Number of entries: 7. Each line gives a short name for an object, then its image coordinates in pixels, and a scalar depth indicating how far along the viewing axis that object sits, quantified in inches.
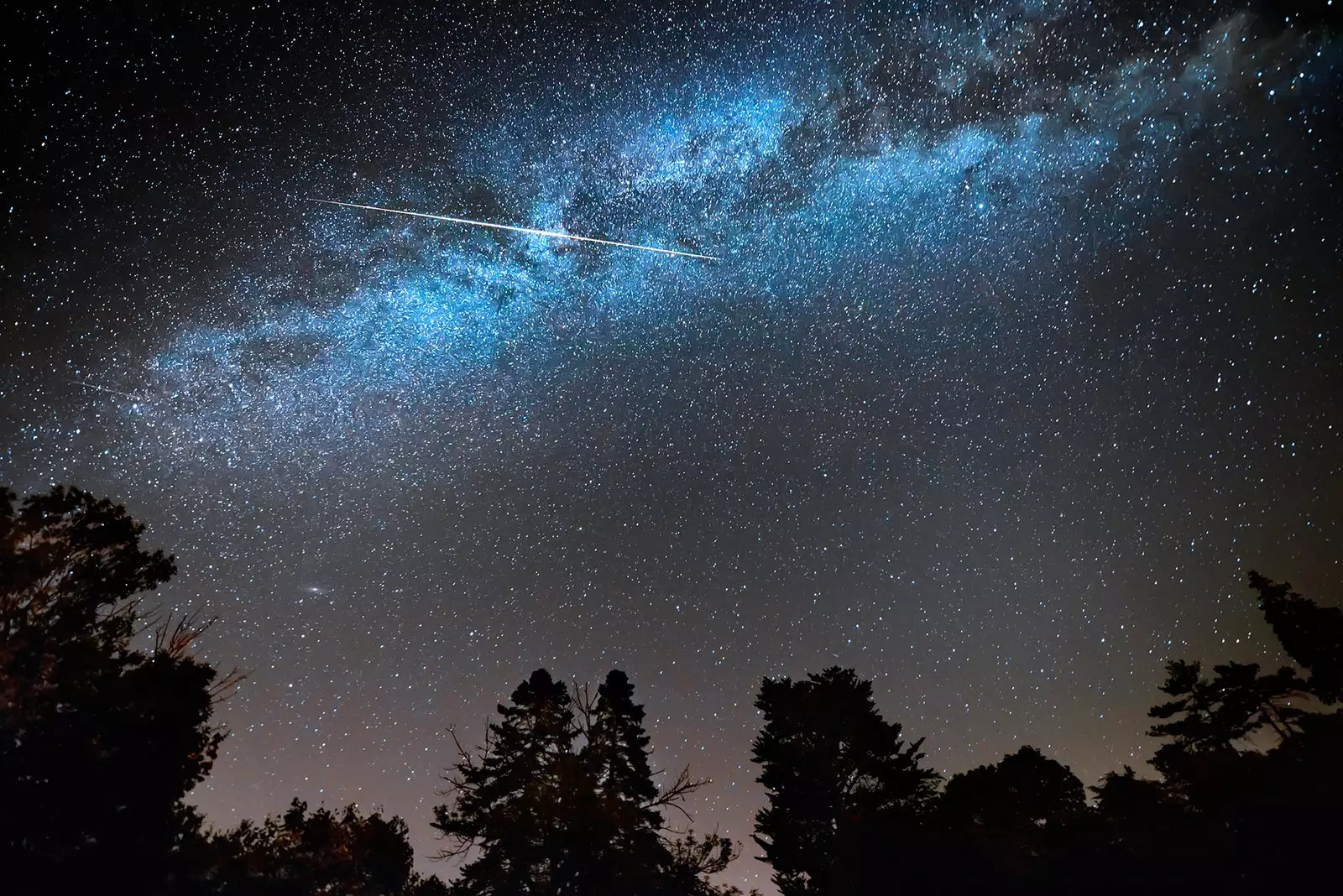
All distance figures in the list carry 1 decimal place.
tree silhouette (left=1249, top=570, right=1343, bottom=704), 1079.6
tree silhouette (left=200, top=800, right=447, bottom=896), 861.8
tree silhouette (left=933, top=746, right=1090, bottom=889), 964.6
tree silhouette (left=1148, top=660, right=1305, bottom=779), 1099.3
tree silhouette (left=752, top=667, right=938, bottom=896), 909.2
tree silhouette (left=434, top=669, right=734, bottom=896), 800.9
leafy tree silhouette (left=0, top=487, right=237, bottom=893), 561.0
